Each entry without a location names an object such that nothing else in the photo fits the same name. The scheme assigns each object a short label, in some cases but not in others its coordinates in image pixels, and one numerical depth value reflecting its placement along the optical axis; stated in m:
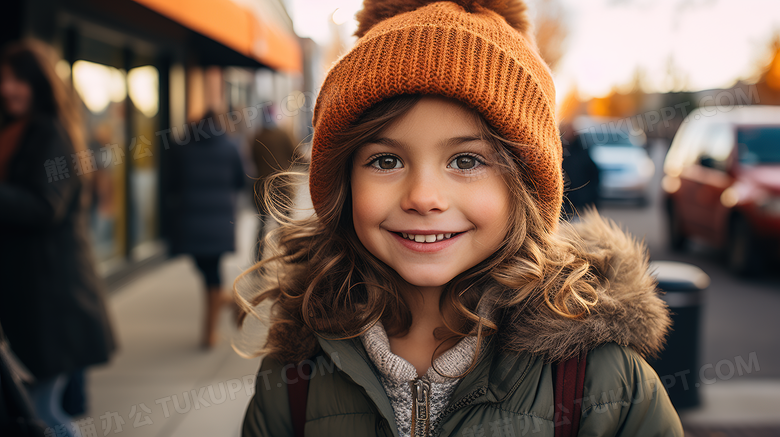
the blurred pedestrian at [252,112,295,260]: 7.00
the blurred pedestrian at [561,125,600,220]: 5.57
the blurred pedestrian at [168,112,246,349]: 5.09
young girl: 1.45
